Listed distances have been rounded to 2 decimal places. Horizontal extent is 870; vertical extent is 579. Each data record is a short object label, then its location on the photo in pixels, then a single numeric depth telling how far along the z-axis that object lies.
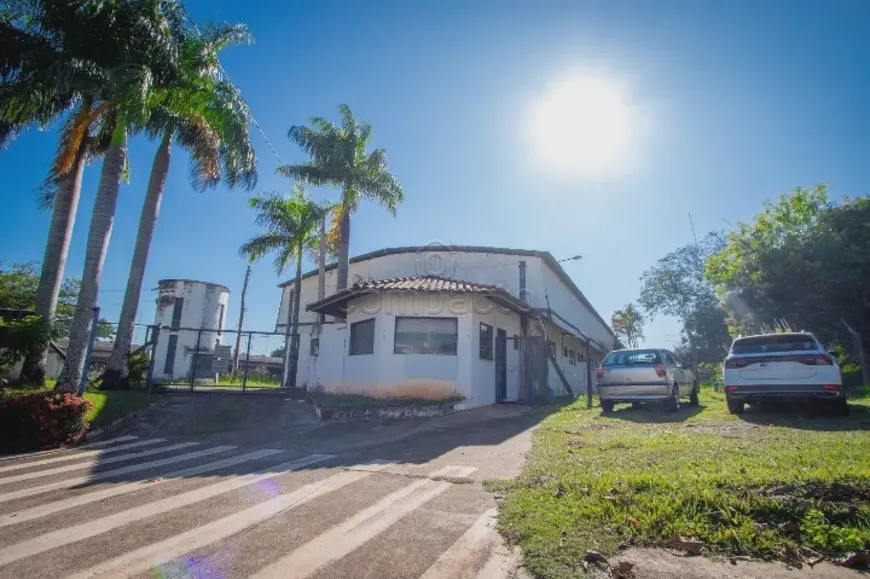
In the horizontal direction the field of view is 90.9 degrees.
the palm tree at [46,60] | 9.66
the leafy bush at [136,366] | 13.43
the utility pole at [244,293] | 32.16
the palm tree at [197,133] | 10.87
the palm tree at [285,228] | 21.45
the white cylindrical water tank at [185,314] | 25.27
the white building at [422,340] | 12.66
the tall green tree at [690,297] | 44.19
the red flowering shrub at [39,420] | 7.16
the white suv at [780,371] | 7.95
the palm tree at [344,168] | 18.47
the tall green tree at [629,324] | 64.75
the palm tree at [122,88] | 9.45
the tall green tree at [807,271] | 18.08
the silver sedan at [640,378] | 10.23
